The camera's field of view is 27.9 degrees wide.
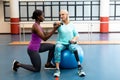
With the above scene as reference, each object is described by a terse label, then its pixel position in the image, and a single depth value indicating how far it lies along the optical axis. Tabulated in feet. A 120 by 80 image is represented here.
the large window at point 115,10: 39.93
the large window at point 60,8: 40.04
